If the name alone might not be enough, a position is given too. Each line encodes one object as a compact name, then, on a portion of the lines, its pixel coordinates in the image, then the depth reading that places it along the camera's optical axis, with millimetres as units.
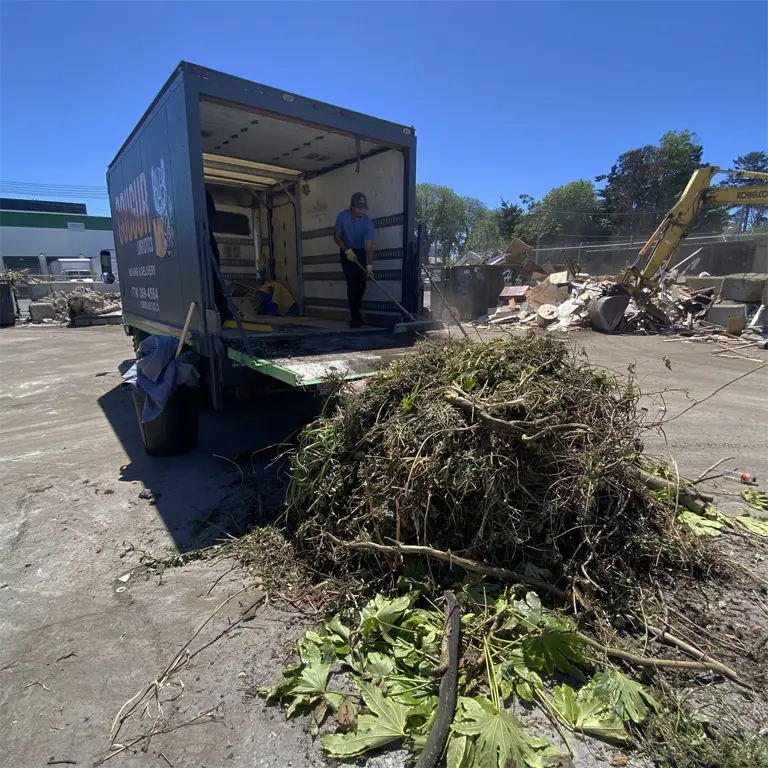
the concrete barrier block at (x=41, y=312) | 17520
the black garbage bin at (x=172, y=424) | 4594
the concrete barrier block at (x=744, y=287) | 12722
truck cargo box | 4145
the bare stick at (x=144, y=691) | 1880
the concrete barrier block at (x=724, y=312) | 12156
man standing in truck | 5793
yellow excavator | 12312
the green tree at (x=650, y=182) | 38750
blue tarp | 4379
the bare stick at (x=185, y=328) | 4457
